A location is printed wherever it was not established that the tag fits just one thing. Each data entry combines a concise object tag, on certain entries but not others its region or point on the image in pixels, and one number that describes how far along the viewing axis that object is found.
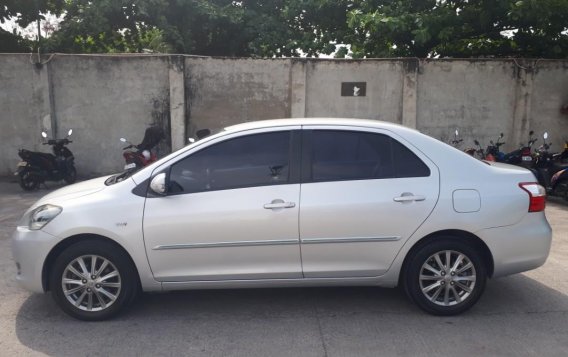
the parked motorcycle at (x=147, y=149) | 9.80
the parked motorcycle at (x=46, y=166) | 10.10
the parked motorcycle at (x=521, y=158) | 9.59
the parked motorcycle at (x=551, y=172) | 8.98
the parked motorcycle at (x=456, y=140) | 10.47
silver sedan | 4.18
